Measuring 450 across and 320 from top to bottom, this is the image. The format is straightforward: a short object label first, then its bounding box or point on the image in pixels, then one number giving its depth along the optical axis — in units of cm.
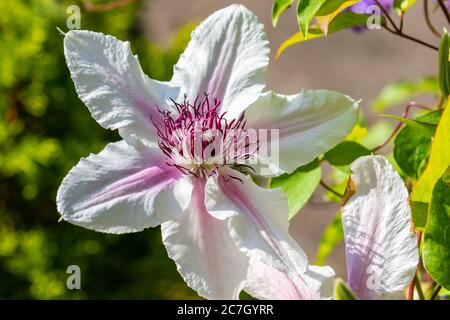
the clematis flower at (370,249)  45
